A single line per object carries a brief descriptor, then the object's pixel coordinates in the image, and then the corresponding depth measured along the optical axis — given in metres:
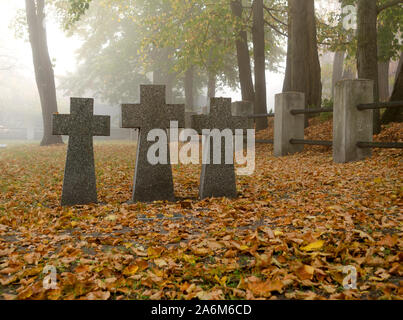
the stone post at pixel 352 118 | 7.86
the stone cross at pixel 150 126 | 5.48
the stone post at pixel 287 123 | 10.23
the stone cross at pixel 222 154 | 5.66
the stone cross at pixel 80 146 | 5.44
